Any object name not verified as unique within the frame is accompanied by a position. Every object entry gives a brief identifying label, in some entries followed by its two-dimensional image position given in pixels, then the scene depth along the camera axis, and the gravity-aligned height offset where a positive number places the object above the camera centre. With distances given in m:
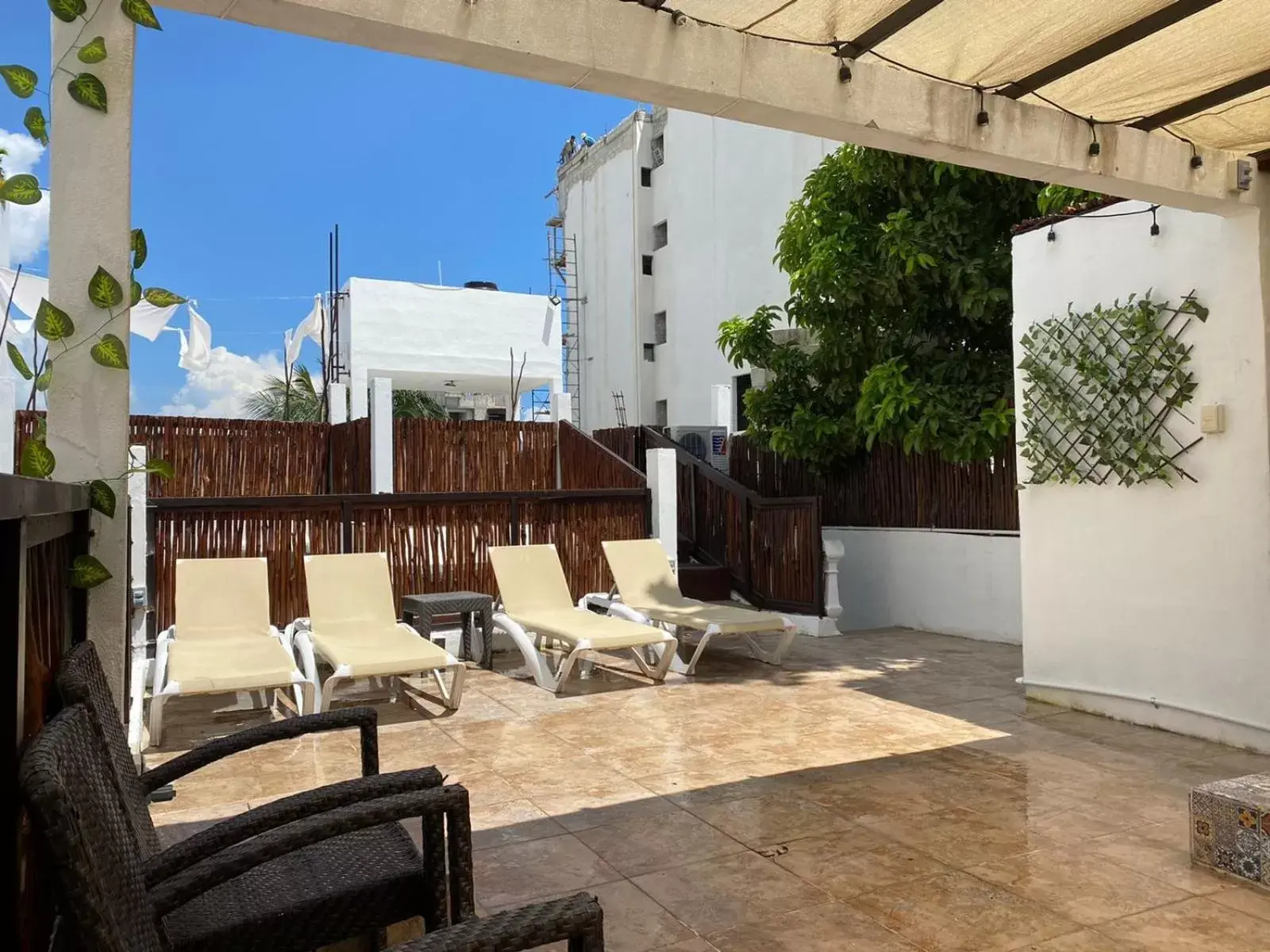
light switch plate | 5.10 +0.37
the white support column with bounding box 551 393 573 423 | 16.91 +1.59
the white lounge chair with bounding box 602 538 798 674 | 7.30 -0.91
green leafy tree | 9.15 +1.86
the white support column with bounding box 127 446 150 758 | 6.04 -0.46
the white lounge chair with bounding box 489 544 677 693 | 6.66 -0.93
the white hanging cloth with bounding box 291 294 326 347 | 18.38 +3.35
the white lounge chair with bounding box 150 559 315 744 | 5.32 -0.90
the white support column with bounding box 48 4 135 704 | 2.73 +0.69
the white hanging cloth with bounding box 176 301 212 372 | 15.45 +2.49
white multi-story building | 18.92 +5.61
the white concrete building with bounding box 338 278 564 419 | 19.56 +3.41
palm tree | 24.94 +2.69
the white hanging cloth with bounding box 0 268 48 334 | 5.77 +1.35
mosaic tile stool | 3.26 -1.18
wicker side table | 7.43 -0.87
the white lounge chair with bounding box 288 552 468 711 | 5.82 -0.91
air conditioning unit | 16.16 +0.89
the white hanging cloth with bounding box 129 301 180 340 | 6.66 +1.35
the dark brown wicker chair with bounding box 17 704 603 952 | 1.20 -0.65
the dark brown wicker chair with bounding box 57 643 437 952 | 1.92 -0.85
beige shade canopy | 3.44 +1.70
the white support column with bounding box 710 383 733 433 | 17.62 +1.64
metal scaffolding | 27.36 +5.31
